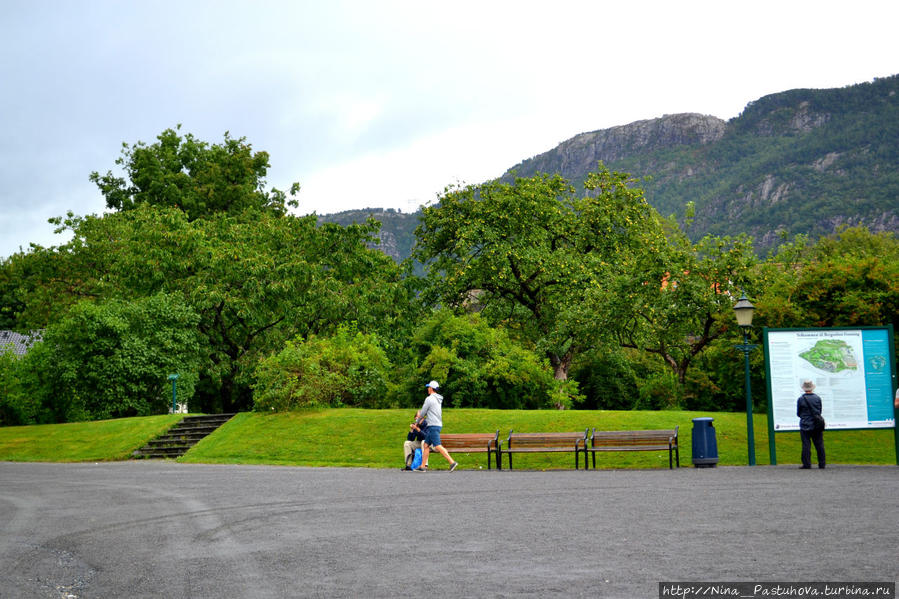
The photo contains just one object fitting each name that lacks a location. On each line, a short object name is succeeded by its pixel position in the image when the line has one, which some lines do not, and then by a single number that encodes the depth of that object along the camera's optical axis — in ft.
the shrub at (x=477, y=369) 96.99
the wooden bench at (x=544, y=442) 64.80
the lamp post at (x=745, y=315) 64.13
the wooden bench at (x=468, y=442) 67.31
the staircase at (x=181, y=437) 85.46
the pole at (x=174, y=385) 98.48
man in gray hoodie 63.41
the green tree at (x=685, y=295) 95.09
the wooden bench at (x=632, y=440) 62.55
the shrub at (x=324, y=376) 90.84
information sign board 60.54
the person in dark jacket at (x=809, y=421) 57.41
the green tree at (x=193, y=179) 169.48
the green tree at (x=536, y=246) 113.80
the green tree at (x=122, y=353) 101.40
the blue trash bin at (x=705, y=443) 59.98
